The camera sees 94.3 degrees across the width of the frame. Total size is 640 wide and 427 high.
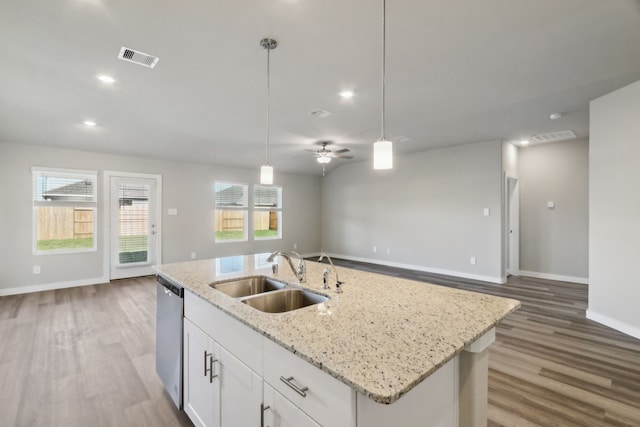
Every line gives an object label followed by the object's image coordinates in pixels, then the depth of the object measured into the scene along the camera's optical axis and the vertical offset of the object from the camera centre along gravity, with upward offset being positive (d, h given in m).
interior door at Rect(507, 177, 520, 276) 5.88 -0.43
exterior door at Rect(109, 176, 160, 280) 5.67 -0.29
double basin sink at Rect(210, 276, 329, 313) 1.79 -0.54
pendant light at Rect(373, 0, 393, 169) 1.76 +0.35
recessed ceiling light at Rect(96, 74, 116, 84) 2.86 +1.31
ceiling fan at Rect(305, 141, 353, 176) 5.13 +1.07
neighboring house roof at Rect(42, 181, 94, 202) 5.09 +0.34
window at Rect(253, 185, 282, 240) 7.77 -0.01
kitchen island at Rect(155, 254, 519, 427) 0.91 -0.49
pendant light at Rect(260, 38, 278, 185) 2.33 +0.40
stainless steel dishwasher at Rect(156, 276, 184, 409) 2.00 -0.90
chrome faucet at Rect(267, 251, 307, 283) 2.02 -0.40
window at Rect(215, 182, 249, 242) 7.08 +0.02
